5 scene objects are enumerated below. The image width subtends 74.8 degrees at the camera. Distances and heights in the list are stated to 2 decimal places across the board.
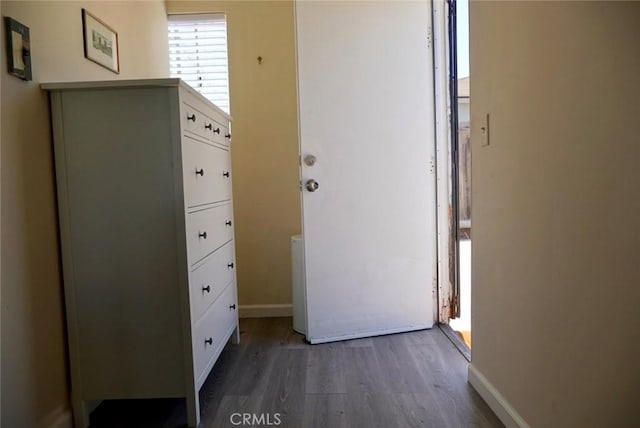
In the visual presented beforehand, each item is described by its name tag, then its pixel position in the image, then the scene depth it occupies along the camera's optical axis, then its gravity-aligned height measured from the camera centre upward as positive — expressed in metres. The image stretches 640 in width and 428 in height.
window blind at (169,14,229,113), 2.84 +0.90
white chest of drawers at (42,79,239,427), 1.52 -0.18
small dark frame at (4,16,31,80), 1.30 +0.46
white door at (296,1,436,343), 2.31 +0.11
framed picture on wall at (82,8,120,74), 1.74 +0.65
